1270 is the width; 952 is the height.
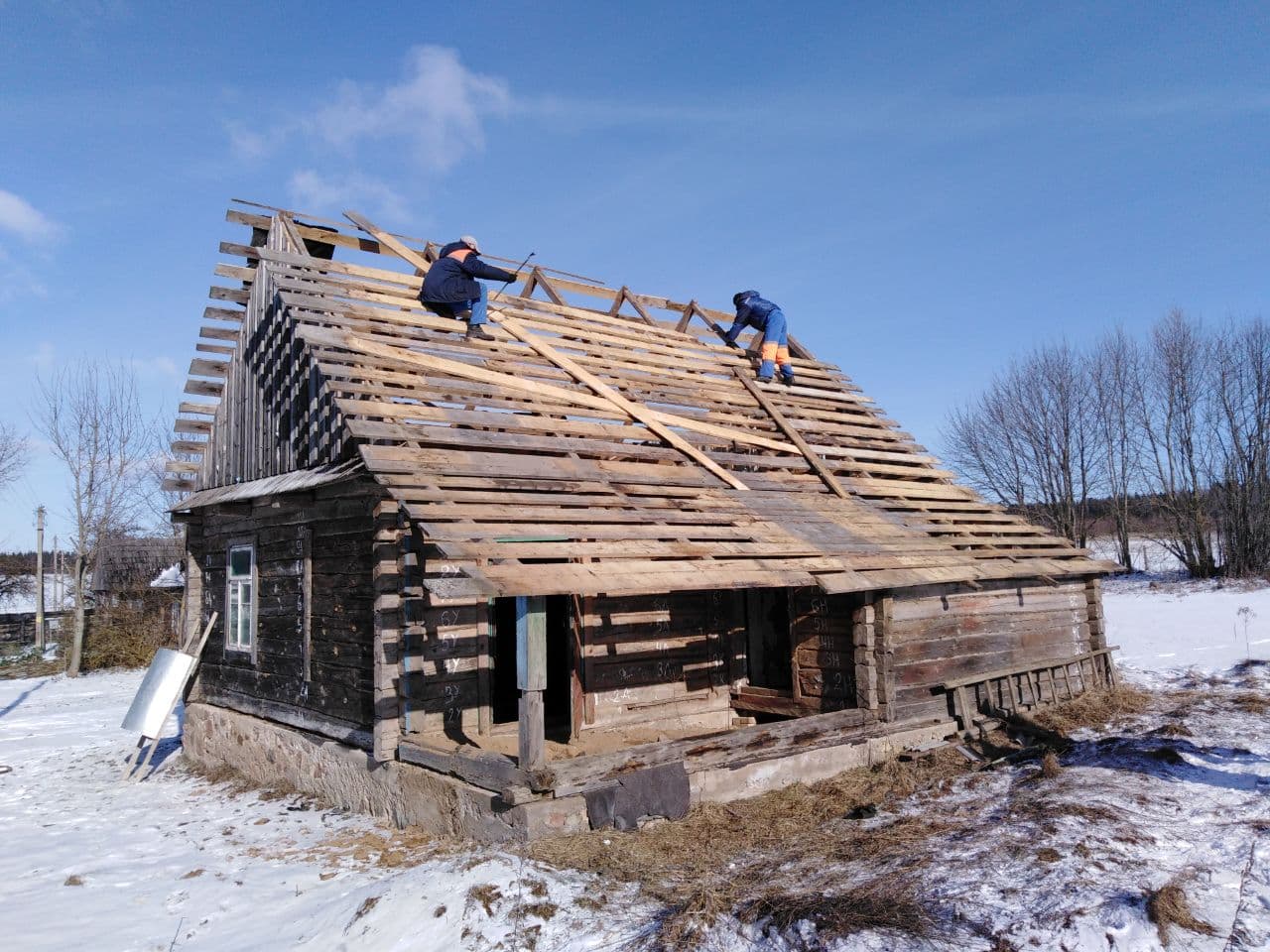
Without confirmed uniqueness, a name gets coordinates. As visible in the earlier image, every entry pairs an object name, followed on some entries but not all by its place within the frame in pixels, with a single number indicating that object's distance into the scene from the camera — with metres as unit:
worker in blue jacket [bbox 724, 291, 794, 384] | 13.95
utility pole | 25.58
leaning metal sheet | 11.45
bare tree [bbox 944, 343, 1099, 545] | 36.81
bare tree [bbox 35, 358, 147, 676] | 24.09
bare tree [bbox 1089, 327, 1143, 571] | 35.56
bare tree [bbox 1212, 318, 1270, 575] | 30.34
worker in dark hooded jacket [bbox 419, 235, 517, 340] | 11.02
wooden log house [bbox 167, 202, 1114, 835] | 7.68
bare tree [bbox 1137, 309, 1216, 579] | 31.27
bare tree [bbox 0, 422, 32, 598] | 33.66
